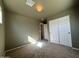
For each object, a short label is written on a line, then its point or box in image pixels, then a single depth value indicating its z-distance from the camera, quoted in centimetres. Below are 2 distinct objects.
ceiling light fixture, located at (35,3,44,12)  263
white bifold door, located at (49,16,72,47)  280
